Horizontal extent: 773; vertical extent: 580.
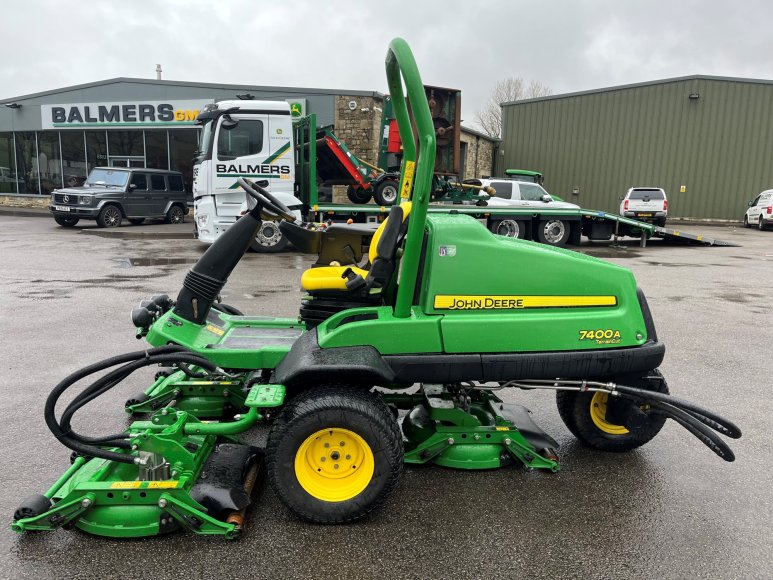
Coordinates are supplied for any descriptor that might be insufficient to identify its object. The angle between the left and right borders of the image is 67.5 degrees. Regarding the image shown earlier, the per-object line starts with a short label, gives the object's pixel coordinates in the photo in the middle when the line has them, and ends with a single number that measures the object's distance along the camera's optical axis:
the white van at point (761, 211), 22.56
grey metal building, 21.61
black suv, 17.69
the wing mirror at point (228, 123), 10.55
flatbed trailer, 14.66
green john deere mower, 2.69
